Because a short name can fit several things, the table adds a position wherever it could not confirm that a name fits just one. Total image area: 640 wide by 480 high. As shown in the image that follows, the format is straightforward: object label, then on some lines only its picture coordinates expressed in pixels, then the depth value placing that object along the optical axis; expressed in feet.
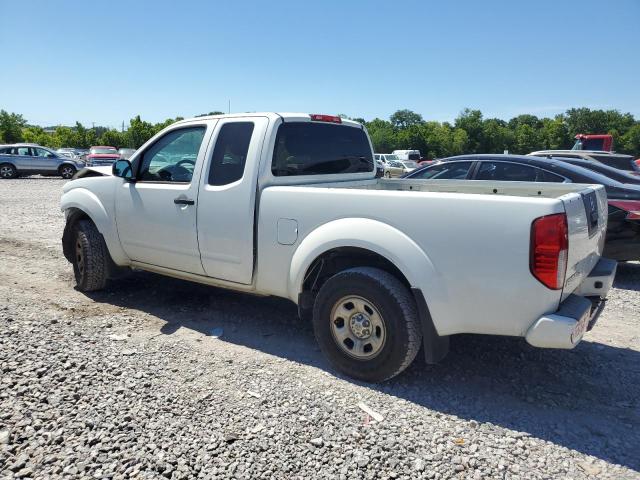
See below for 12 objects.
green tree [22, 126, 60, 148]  250.98
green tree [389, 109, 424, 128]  441.44
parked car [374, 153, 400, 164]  133.70
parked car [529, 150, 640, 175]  37.29
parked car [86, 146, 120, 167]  89.61
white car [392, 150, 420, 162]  149.59
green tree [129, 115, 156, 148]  226.58
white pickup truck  9.40
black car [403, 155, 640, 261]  19.99
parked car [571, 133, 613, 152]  83.10
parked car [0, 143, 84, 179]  77.97
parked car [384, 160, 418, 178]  119.72
